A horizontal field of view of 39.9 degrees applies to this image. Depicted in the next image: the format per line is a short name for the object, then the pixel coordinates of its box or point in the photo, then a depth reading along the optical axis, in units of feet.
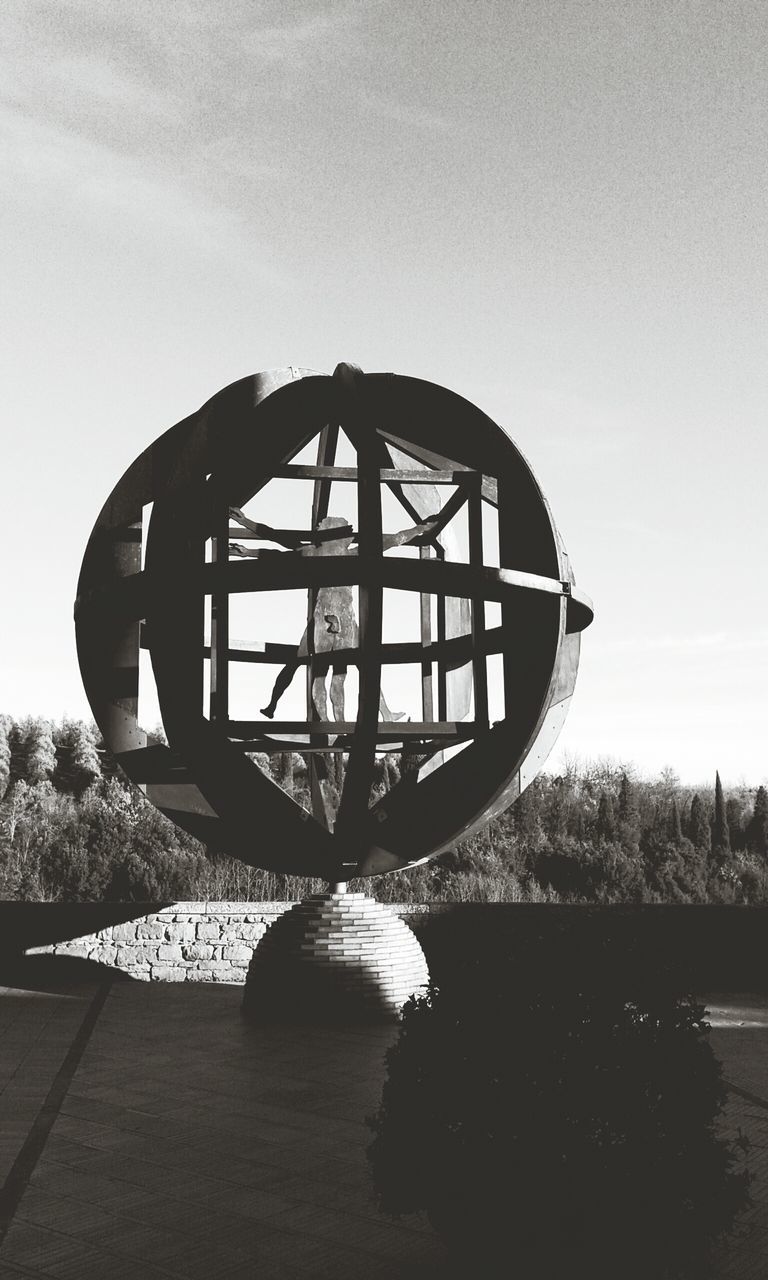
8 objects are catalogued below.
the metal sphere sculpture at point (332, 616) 27.78
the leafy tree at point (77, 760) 104.27
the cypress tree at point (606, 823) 67.05
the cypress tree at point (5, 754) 102.30
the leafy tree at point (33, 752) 105.91
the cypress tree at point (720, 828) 73.11
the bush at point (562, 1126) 11.36
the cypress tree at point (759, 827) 76.54
